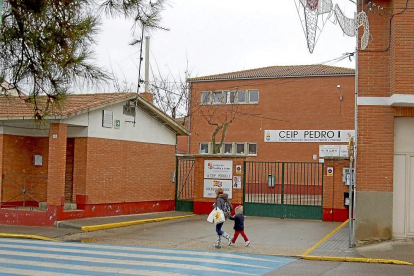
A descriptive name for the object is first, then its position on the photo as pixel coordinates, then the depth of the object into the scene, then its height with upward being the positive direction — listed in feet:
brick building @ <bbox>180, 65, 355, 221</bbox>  124.77 +12.43
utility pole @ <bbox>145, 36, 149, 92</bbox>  94.35 +15.64
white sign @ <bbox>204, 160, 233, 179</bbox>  76.89 -0.42
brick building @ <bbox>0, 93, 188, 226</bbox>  62.75 +0.11
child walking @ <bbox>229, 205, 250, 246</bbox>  51.06 -4.89
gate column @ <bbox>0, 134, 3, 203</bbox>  65.98 -0.02
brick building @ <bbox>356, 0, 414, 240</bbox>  48.75 +3.59
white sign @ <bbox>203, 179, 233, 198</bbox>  76.43 -2.67
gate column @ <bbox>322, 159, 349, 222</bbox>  70.18 -2.86
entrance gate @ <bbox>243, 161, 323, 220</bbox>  72.54 -5.24
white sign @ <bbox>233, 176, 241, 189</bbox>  75.87 -2.05
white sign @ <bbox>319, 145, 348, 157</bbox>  121.60 +3.86
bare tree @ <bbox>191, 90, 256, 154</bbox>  132.17 +12.75
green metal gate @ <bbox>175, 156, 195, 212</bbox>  81.61 -2.87
